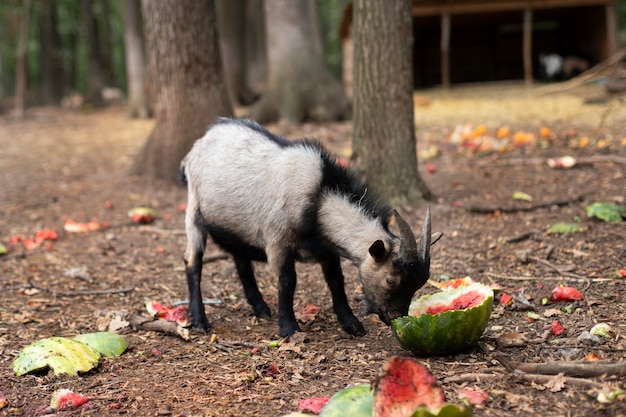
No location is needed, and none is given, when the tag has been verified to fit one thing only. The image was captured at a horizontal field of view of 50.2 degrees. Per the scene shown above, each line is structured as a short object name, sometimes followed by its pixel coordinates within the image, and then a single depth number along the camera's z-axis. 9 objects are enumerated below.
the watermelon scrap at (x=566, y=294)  5.31
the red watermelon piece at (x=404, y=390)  3.38
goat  4.99
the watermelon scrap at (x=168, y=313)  5.74
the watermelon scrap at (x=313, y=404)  3.77
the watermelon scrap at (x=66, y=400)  4.07
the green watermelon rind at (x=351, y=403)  3.47
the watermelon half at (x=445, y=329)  4.42
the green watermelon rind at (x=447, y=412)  3.05
